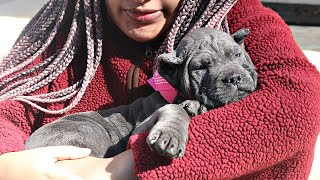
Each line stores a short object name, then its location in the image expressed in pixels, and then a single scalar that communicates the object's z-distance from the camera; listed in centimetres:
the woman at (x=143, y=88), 141
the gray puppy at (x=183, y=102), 144
